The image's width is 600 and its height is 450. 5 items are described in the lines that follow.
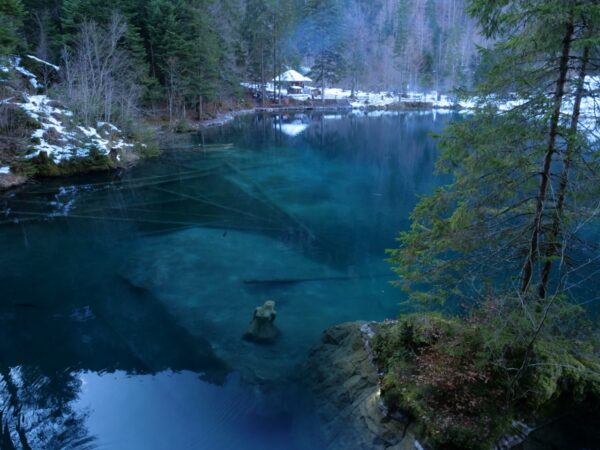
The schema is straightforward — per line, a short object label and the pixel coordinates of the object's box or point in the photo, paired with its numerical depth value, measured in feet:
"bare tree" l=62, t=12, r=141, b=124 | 82.02
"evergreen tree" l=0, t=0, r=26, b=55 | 61.03
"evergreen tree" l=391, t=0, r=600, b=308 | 16.30
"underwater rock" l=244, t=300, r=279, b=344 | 29.96
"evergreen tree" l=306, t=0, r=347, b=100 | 234.79
